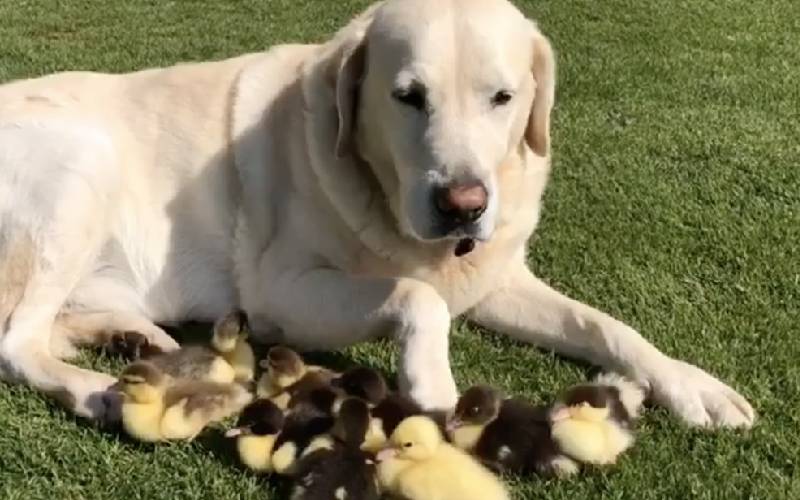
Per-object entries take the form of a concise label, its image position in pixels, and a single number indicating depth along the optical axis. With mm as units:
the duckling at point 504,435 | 2596
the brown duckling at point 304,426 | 2572
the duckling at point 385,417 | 2543
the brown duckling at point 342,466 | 2426
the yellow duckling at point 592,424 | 2592
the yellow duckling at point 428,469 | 2381
